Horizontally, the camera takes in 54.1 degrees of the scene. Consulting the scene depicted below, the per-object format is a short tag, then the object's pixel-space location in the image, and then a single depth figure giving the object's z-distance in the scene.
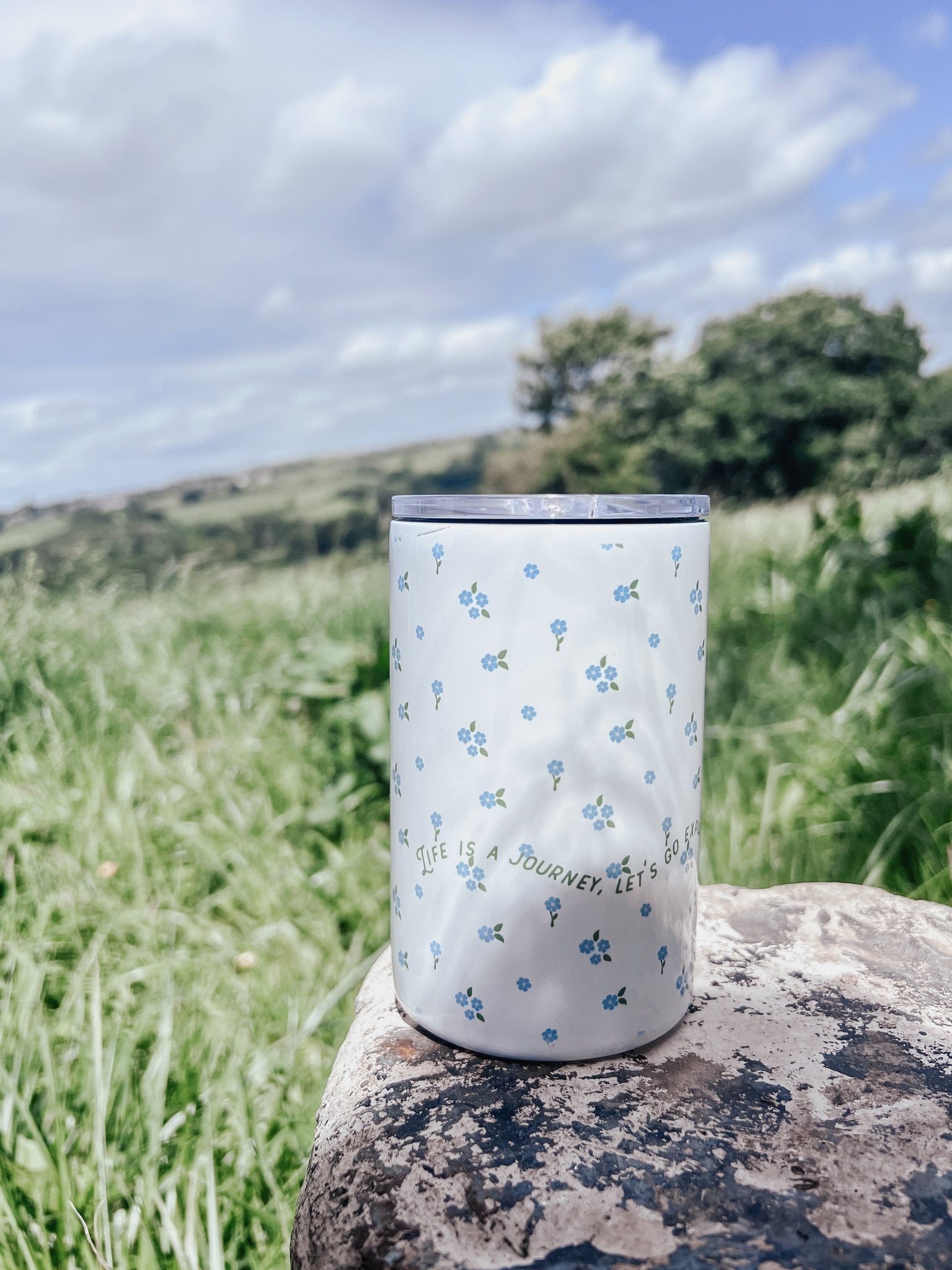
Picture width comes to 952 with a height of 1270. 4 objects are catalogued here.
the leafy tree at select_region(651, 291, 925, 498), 18.67
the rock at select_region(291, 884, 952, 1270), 0.17
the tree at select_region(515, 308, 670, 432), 22.90
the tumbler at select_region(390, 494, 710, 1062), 0.20
